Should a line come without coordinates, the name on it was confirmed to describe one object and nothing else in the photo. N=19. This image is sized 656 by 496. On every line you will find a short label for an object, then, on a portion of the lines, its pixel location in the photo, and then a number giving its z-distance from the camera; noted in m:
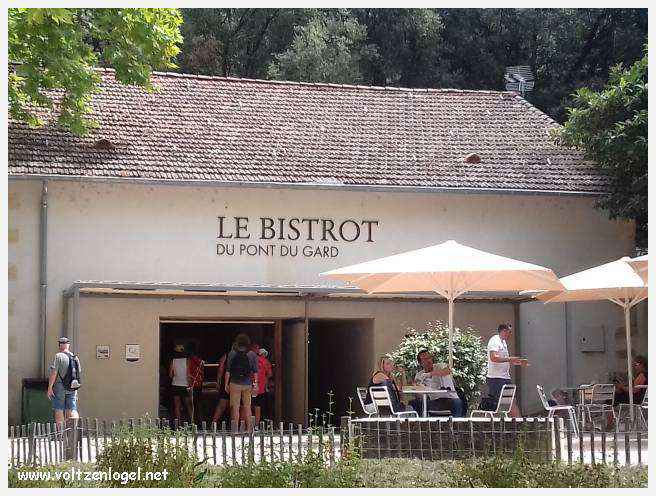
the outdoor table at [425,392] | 14.95
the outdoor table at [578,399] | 17.02
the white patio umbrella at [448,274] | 15.15
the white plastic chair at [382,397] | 14.91
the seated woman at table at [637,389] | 18.67
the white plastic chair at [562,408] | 14.85
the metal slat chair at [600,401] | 16.52
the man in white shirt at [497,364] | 16.52
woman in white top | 21.31
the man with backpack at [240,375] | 19.27
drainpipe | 20.34
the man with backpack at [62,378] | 16.98
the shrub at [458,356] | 17.70
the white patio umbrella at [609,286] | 16.67
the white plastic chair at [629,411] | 15.68
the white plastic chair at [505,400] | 15.44
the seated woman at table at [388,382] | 15.61
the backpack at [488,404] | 16.38
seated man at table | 15.55
